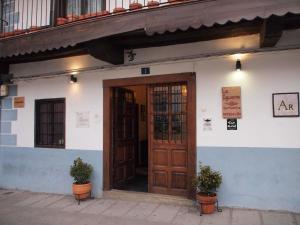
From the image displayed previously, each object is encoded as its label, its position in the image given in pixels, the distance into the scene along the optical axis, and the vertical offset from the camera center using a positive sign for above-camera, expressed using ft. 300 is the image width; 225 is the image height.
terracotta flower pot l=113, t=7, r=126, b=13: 19.28 +7.37
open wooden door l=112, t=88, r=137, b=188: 23.25 -0.86
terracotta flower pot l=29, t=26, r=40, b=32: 23.27 +7.60
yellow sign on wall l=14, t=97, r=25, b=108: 26.18 +2.07
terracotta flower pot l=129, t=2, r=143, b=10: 18.90 +7.45
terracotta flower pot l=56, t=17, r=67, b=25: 22.16 +7.69
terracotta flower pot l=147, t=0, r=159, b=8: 18.48 +7.39
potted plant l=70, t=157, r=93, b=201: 21.30 -3.83
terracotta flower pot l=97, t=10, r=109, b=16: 19.81 +7.48
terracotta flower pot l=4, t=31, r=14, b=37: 24.47 +7.54
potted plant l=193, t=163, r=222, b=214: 17.69 -3.68
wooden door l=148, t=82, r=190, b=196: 20.62 -0.98
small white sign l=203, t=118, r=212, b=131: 19.20 +0.03
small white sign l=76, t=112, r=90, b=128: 23.13 +0.45
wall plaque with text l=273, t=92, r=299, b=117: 17.35 +1.13
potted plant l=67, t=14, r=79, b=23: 21.75 +7.82
